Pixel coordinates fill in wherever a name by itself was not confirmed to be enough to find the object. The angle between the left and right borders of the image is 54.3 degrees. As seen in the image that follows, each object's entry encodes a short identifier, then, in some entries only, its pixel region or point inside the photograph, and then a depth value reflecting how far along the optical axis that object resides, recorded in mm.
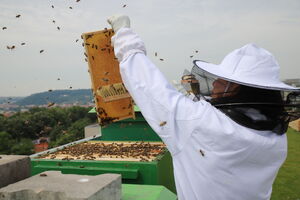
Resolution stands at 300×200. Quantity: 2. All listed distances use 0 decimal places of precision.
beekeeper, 1727
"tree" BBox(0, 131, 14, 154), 17125
